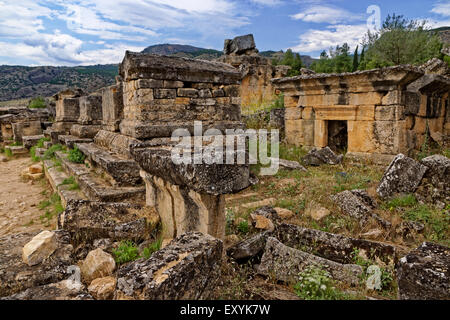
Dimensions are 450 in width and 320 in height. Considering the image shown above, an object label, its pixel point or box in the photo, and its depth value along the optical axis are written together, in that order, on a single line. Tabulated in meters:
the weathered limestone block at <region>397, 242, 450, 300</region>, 1.71
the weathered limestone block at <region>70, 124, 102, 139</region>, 7.41
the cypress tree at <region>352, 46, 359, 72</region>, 31.19
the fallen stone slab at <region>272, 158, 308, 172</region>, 6.65
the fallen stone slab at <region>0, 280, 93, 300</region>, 1.69
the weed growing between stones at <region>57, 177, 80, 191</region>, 4.80
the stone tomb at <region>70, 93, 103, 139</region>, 7.47
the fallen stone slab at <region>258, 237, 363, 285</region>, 2.23
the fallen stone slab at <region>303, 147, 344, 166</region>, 7.13
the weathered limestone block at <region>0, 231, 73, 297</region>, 1.92
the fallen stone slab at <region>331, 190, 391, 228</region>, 3.89
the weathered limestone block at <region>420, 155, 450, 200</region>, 4.40
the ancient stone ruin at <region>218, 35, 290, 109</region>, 16.02
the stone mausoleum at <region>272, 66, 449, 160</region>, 6.79
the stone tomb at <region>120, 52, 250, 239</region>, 2.26
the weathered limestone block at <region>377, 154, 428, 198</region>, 4.59
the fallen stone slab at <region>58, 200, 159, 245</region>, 2.69
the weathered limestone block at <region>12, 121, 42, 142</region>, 11.98
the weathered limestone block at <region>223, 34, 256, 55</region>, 16.83
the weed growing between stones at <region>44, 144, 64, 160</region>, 7.90
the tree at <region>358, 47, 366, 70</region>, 22.10
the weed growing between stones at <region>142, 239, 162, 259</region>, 2.55
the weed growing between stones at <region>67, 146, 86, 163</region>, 5.98
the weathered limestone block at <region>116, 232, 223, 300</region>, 1.58
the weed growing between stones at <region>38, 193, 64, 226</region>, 4.32
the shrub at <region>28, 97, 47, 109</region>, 18.78
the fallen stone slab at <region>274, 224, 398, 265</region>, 2.64
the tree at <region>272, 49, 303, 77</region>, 34.34
